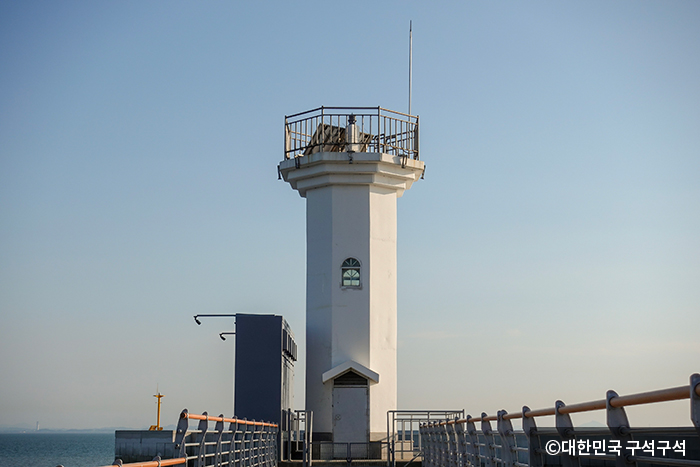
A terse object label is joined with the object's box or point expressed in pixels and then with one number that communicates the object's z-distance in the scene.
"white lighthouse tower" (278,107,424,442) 25.42
